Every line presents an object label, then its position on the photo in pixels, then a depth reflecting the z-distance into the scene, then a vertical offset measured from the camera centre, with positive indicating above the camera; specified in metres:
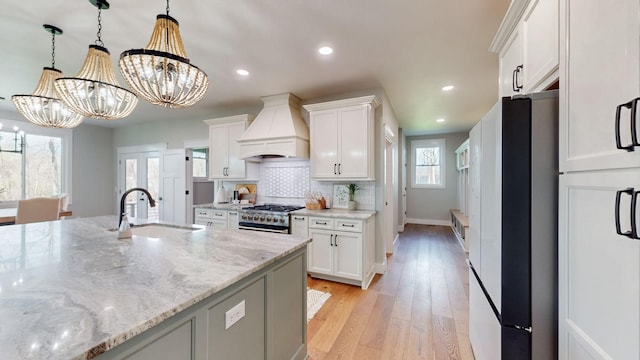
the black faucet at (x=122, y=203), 1.79 -0.18
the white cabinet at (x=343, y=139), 3.29 +0.58
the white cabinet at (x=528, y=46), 1.21 +0.81
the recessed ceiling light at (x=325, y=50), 2.55 +1.39
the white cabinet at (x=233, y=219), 3.84 -0.62
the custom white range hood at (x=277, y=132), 3.59 +0.73
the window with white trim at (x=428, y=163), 7.26 +0.53
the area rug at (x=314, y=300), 2.53 -1.38
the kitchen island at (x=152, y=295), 0.69 -0.43
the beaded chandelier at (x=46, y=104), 2.26 +0.72
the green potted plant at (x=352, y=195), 3.61 -0.23
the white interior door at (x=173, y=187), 5.24 -0.16
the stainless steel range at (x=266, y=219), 3.42 -0.57
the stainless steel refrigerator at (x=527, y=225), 1.12 -0.21
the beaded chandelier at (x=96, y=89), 1.88 +0.73
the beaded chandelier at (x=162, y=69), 1.54 +0.73
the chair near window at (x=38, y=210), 3.10 -0.41
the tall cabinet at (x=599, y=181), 0.69 +0.00
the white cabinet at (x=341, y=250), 3.07 -0.92
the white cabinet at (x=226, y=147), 4.25 +0.58
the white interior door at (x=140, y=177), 5.68 +0.06
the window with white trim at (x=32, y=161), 4.71 +0.38
